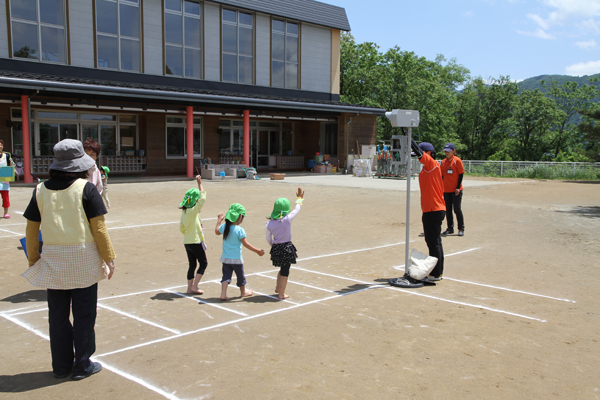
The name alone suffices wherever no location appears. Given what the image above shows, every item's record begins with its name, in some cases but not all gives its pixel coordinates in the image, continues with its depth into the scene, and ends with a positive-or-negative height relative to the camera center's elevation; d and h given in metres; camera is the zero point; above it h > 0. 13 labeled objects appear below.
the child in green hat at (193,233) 6.54 -1.03
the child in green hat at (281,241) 6.32 -1.09
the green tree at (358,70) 48.12 +7.85
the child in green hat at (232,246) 6.25 -1.13
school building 22.47 +3.58
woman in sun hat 3.99 -0.79
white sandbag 7.04 -1.54
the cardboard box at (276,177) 26.10 -1.23
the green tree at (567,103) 58.53 +6.37
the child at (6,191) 11.91 -0.97
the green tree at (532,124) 55.34 +3.44
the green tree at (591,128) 31.72 +1.75
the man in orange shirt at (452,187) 11.38 -0.73
